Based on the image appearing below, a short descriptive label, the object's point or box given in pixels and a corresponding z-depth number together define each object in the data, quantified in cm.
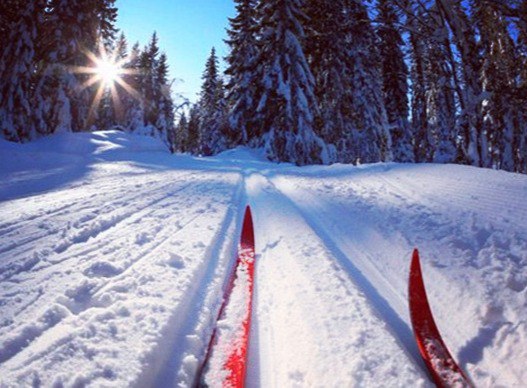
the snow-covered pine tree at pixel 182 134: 6400
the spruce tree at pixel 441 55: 702
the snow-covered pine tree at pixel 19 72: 1163
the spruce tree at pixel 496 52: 675
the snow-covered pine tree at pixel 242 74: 2030
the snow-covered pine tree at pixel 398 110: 2397
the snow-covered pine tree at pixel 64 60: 1334
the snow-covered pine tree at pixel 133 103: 3238
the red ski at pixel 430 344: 159
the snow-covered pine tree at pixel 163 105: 3547
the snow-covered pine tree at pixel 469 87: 675
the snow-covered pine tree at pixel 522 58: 565
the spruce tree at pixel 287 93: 1695
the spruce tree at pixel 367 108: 1881
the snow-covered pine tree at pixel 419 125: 2377
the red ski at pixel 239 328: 167
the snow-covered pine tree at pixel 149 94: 3397
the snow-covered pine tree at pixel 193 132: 5525
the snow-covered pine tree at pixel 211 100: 3321
